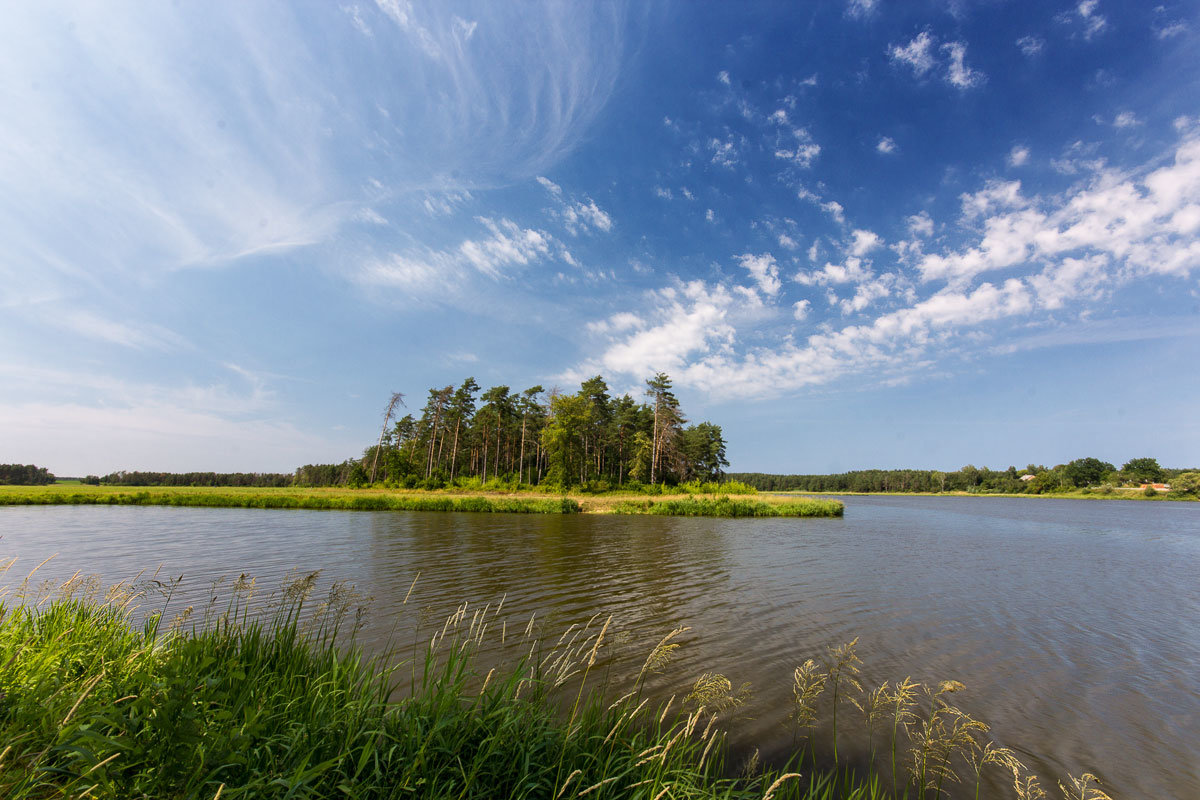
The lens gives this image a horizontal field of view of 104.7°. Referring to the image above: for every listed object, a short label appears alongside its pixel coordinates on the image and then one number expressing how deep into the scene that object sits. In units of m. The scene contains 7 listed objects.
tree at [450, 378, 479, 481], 78.62
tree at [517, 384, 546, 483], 82.00
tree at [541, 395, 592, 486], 63.97
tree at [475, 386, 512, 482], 74.50
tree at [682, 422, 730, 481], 91.06
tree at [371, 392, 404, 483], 73.81
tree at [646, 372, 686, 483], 71.25
